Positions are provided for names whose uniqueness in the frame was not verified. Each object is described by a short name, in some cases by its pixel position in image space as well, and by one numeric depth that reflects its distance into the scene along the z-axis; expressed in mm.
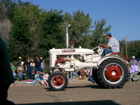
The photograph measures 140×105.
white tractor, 8537
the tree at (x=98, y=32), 39723
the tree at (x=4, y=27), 27568
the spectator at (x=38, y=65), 13494
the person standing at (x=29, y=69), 13990
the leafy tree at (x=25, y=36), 21051
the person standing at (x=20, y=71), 14344
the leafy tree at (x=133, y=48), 66982
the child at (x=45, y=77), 11984
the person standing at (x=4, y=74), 3662
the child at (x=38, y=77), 11886
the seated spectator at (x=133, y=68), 13324
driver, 8741
